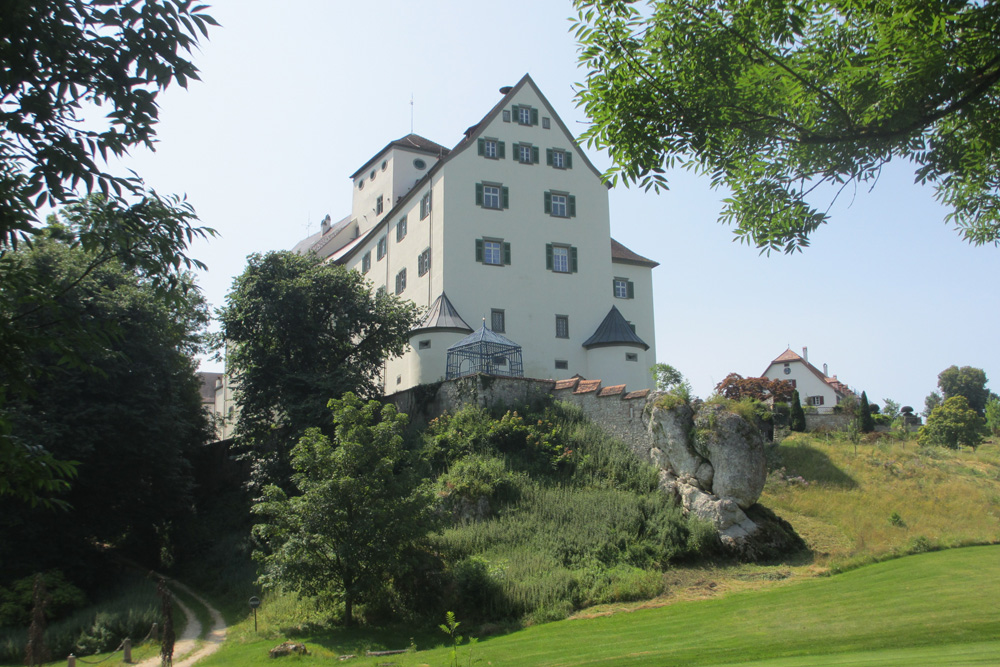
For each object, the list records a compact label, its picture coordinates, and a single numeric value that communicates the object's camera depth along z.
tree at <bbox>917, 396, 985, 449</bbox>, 39.81
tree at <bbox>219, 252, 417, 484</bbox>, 29.59
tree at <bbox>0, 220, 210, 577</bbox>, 24.53
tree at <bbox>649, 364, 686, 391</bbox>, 34.34
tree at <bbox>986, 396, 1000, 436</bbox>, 52.62
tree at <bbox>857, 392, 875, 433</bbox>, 39.75
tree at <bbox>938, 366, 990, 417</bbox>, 78.06
